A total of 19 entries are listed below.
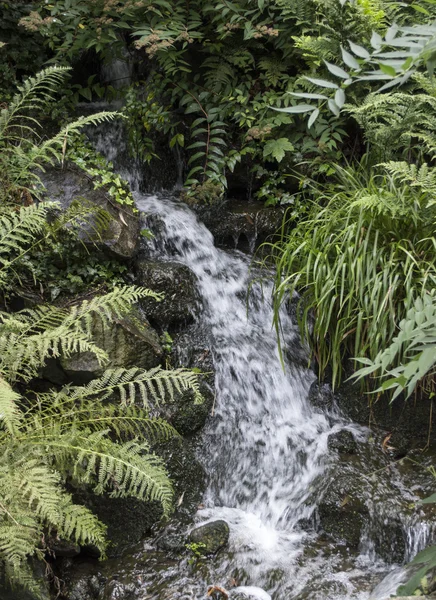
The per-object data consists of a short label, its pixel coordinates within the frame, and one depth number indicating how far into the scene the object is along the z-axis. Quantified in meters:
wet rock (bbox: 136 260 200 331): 4.05
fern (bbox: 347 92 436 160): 4.09
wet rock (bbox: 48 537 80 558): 2.94
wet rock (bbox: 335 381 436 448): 3.72
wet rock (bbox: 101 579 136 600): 2.91
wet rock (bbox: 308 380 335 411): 4.05
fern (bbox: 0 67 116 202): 3.82
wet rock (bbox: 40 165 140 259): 3.96
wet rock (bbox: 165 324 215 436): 3.68
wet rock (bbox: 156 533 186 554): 3.16
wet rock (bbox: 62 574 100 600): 2.88
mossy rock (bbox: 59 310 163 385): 3.40
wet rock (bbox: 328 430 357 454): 3.67
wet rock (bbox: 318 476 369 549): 3.25
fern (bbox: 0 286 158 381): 2.76
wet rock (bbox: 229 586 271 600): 2.89
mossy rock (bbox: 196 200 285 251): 5.01
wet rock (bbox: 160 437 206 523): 3.44
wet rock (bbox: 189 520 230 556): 3.13
